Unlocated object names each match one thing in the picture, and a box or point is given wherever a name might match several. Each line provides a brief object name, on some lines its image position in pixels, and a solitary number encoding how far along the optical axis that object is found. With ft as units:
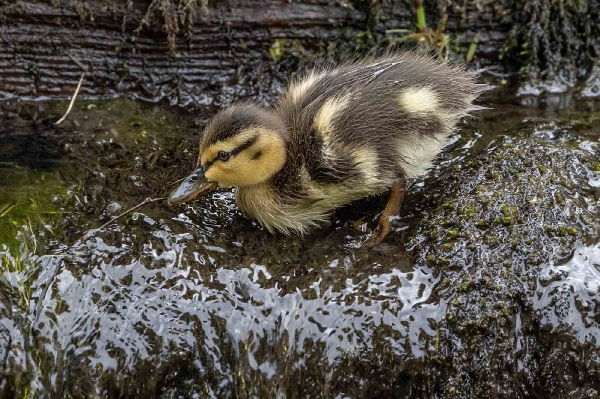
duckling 11.10
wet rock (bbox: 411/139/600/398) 9.95
